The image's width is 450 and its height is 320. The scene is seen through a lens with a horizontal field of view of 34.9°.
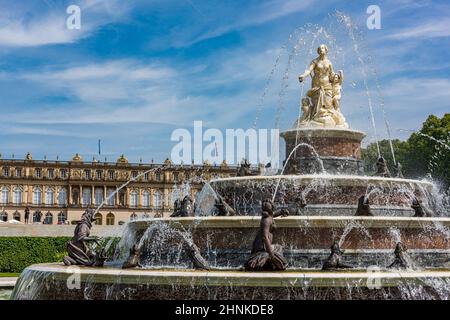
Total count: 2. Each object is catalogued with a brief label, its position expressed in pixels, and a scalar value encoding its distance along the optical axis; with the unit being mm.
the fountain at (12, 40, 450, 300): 11219
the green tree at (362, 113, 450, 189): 48594
